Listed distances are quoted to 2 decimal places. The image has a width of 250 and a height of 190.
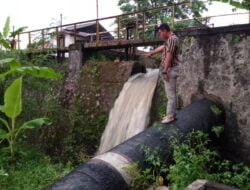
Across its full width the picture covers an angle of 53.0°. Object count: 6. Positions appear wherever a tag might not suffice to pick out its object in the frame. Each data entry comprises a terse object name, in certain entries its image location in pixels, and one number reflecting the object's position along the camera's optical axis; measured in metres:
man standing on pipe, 3.53
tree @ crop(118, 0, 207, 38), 8.23
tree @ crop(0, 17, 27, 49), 5.31
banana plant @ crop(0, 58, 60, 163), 3.85
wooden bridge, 7.15
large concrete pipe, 2.40
